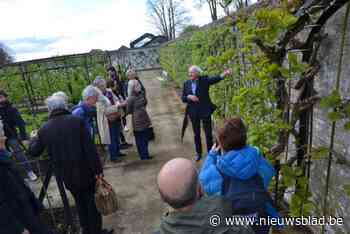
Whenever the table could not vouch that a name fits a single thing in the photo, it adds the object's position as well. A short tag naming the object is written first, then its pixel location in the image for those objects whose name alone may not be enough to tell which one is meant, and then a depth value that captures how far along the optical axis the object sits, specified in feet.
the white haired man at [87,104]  12.89
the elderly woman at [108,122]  16.56
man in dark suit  14.98
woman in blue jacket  5.86
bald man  4.06
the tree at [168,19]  143.23
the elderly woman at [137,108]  16.66
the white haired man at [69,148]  9.16
